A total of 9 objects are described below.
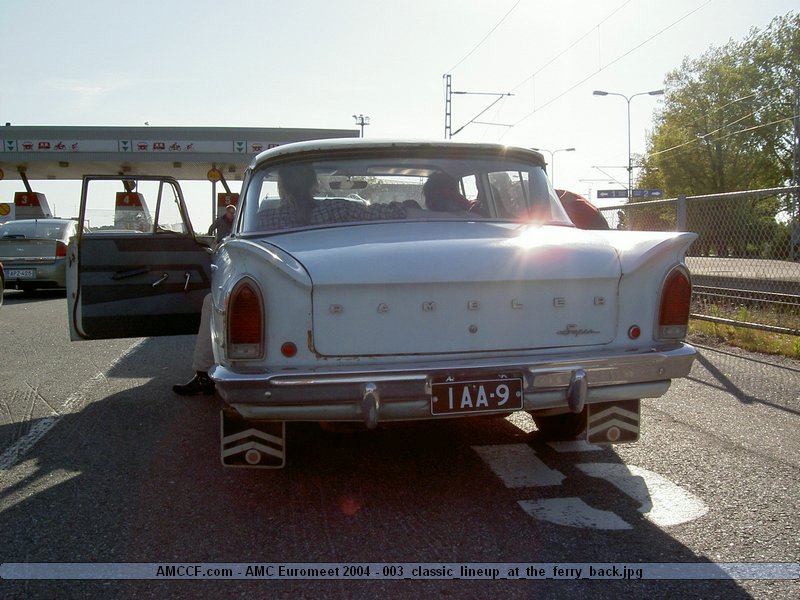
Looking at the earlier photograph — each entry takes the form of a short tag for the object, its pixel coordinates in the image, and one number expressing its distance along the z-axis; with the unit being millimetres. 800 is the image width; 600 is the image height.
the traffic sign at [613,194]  60534
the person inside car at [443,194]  4488
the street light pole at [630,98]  48500
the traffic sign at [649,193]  60375
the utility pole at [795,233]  7762
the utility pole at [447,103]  41606
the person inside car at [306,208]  4281
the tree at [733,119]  52750
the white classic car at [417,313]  3385
